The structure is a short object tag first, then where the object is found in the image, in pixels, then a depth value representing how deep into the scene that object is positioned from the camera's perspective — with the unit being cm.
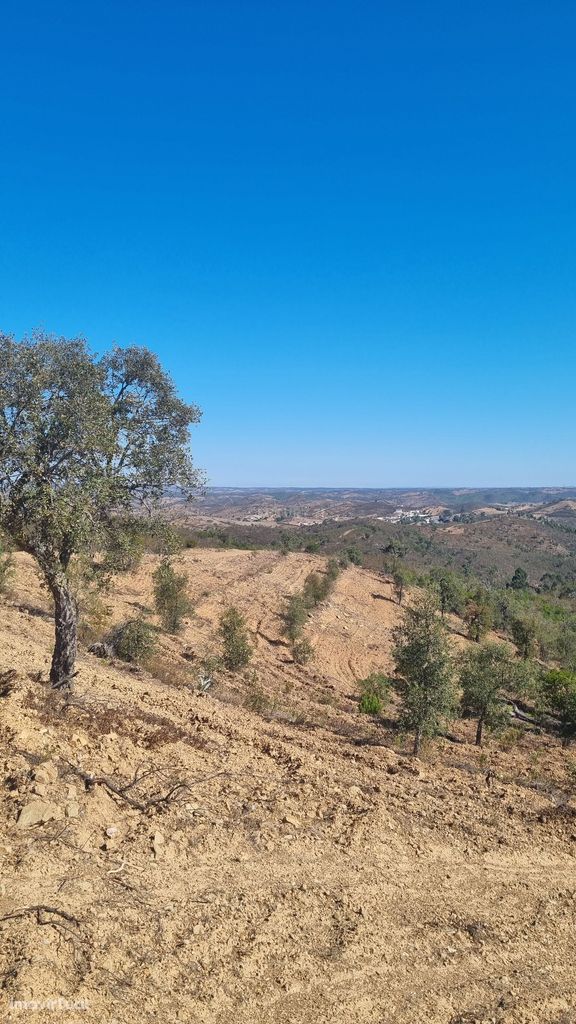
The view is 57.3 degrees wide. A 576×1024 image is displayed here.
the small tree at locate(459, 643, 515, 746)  2544
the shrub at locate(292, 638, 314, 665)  3638
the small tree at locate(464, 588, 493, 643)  5216
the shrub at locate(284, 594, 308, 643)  4041
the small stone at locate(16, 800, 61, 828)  698
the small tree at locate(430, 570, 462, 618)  5756
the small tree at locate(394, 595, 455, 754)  1780
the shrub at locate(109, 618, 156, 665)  1975
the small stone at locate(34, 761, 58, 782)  762
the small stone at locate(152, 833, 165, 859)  724
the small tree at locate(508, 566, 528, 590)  7994
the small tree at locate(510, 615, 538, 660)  4666
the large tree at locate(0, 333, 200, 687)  980
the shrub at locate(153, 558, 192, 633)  3225
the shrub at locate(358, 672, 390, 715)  2570
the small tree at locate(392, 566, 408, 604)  6251
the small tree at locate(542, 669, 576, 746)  2933
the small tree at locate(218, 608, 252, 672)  2792
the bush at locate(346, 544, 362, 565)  7769
